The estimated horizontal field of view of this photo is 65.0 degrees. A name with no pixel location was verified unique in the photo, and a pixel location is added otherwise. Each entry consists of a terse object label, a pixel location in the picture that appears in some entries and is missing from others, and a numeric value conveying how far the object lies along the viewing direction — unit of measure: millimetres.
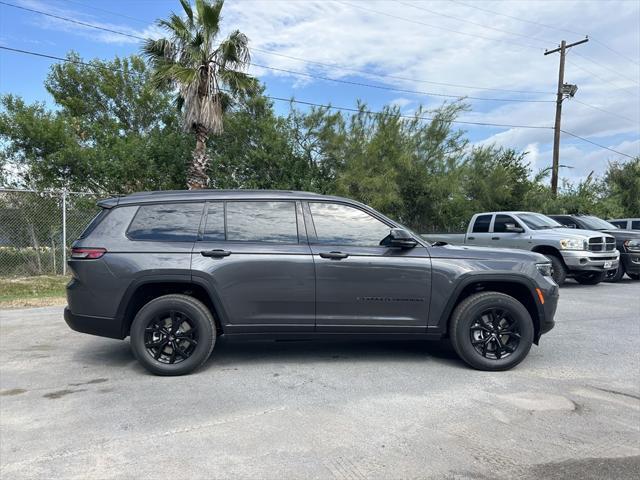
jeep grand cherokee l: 4801
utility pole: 23891
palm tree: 14023
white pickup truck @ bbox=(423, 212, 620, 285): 11570
